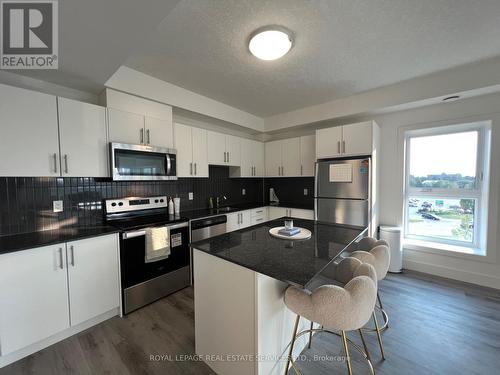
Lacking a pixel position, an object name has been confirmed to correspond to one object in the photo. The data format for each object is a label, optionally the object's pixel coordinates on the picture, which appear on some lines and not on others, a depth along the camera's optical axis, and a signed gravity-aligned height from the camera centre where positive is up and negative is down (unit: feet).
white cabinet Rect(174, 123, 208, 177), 9.45 +1.46
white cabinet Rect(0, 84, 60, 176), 5.49 +1.38
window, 8.90 -0.30
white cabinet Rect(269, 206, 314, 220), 11.61 -1.94
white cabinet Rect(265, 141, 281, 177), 13.51 +1.47
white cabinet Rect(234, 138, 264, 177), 12.71 +1.34
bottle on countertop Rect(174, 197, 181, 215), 9.98 -1.17
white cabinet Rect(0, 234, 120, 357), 5.03 -2.92
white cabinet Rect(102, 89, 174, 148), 7.37 +2.38
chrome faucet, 12.21 -1.15
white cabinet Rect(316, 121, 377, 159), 9.61 +1.94
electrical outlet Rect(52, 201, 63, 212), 6.87 -0.80
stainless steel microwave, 7.23 +0.74
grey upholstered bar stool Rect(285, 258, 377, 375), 3.63 -2.28
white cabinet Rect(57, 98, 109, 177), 6.37 +1.40
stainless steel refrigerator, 9.55 -0.57
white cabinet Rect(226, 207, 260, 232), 10.59 -2.14
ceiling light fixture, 5.41 +3.73
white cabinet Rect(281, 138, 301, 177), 12.57 +1.41
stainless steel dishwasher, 8.79 -2.09
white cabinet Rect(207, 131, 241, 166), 10.87 +1.77
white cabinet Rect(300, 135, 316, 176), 11.96 +1.49
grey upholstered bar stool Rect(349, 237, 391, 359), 5.21 -2.02
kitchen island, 4.00 -2.45
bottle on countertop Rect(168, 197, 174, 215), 9.80 -1.24
